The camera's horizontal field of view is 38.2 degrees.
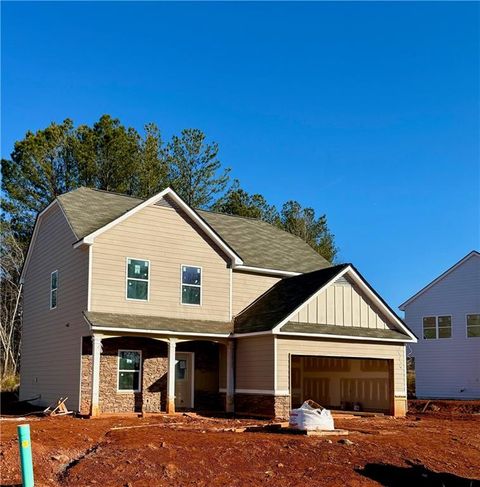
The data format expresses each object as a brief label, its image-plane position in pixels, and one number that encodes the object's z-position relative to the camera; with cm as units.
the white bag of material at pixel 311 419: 1759
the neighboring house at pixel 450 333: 3475
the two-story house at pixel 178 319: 2238
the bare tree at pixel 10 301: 4244
